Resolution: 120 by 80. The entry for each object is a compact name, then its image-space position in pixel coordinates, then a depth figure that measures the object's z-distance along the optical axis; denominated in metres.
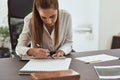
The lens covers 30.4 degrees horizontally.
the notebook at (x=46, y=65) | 1.23
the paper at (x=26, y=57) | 1.50
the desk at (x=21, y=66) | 1.14
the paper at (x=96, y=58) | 1.46
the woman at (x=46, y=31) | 1.53
